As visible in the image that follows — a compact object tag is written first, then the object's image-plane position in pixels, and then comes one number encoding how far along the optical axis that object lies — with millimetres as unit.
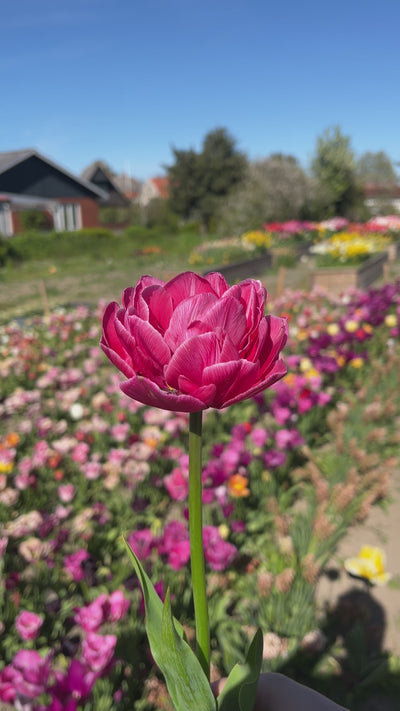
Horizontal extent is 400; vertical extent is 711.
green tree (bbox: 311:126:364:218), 28922
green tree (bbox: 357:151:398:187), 63938
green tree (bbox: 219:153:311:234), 22016
